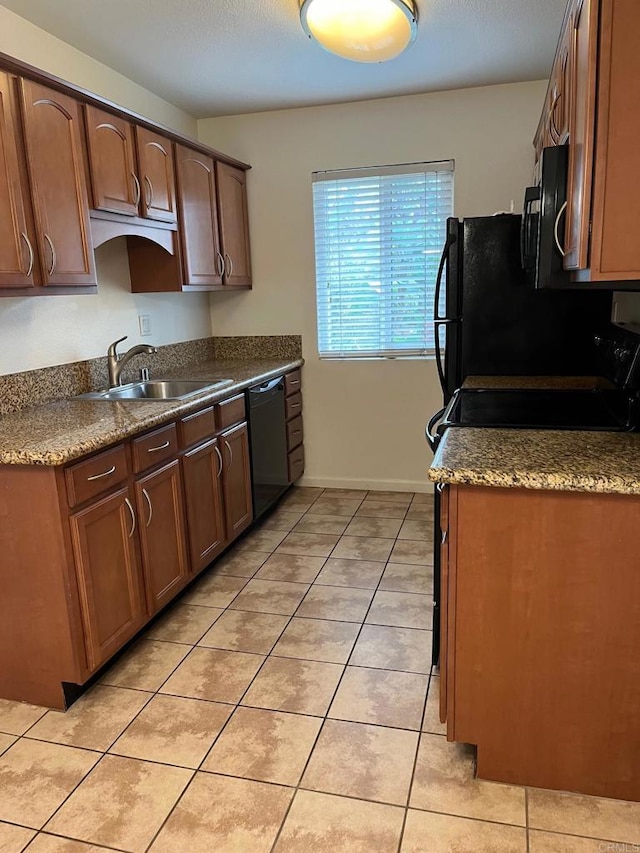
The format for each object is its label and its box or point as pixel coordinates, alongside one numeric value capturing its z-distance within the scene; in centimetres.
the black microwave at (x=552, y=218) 169
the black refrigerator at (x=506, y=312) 291
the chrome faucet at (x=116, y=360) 306
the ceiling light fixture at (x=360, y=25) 235
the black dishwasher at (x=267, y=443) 351
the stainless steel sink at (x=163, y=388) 314
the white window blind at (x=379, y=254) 386
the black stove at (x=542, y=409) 199
